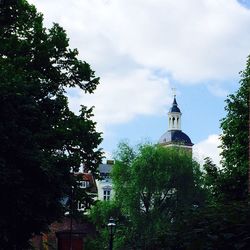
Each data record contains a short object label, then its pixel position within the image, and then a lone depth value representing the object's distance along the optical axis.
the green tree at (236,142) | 43.94
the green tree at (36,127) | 26.11
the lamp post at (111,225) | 36.86
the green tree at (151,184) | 74.75
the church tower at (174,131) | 168.75
